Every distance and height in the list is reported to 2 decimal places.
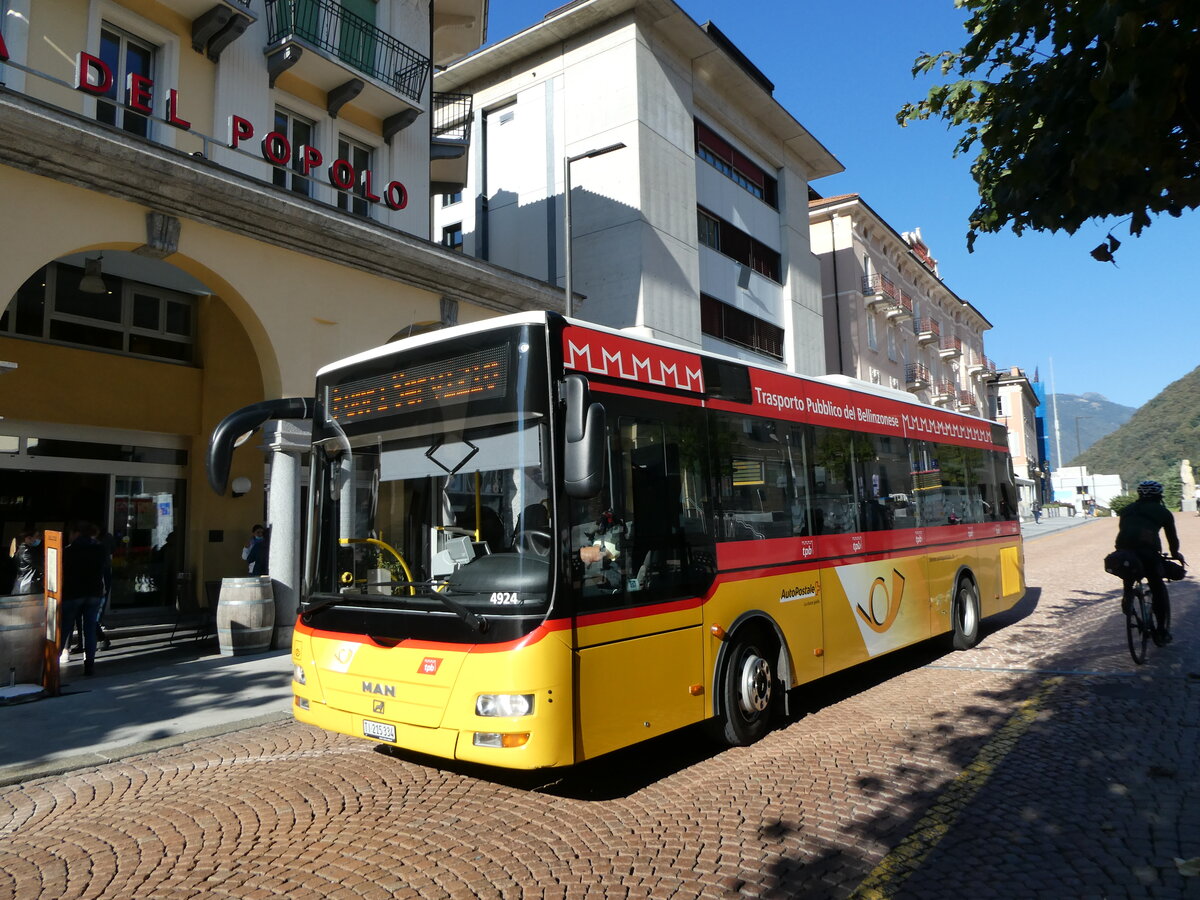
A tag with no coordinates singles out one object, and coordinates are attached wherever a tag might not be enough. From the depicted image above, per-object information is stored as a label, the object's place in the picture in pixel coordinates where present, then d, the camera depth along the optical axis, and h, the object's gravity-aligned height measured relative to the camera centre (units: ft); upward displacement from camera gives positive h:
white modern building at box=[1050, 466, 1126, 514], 278.13 +12.27
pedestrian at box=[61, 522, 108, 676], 32.55 -1.48
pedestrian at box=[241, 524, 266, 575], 44.55 -0.75
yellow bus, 15.44 -0.30
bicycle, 28.17 -3.50
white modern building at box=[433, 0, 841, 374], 66.64 +31.34
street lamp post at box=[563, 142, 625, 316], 47.21 +19.02
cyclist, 28.68 -0.62
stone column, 38.01 +1.03
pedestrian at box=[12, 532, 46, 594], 35.50 -0.82
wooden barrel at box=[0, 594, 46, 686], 27.58 -3.02
